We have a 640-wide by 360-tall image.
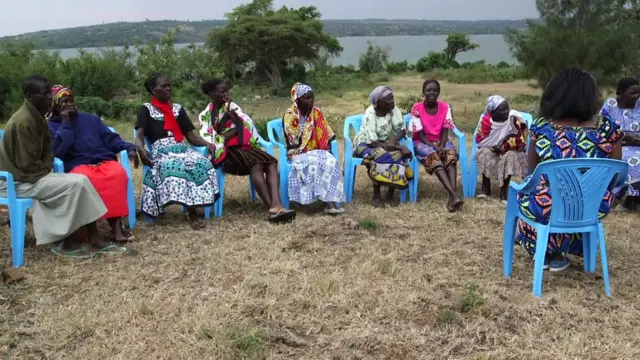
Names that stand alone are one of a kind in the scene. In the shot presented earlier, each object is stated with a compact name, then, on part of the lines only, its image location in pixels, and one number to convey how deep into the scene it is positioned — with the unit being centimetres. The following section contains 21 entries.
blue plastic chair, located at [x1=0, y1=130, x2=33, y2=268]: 376
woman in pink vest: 531
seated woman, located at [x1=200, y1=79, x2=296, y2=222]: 495
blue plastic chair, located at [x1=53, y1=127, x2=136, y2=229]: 454
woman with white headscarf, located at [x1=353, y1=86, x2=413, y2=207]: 520
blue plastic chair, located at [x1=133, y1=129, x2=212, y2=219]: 480
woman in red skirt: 423
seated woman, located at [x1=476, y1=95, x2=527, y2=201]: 530
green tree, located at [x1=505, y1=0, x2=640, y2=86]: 1054
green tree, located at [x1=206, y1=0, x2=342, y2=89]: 2491
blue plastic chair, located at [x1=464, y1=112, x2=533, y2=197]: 556
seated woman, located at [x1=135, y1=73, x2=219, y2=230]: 463
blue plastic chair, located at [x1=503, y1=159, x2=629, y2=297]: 304
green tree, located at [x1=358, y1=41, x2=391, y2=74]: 3344
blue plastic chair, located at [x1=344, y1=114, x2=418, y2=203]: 537
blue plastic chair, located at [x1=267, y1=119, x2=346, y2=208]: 509
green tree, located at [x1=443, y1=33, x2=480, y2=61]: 3903
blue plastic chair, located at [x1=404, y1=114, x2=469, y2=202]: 539
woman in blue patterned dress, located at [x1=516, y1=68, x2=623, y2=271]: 317
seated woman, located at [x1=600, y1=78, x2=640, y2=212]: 490
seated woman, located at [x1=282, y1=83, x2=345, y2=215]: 495
